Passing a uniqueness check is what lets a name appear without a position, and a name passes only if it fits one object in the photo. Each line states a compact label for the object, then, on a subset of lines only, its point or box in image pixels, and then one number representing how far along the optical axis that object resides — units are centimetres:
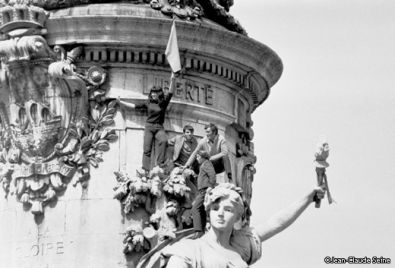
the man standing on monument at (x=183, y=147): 3156
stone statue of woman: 2659
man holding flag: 3119
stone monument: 3111
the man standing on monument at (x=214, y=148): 3144
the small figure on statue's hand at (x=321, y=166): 2755
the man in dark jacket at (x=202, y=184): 3062
